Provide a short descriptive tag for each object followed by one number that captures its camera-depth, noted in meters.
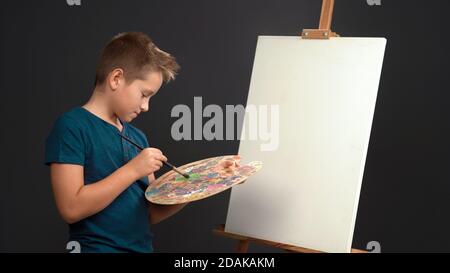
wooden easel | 3.37
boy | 2.99
